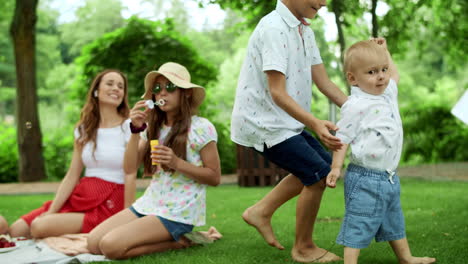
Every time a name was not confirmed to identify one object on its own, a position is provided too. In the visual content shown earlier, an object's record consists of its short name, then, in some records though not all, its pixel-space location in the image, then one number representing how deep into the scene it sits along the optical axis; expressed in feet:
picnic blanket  13.43
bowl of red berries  14.67
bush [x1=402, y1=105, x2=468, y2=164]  47.62
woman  15.99
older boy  11.50
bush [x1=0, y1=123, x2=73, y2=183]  43.06
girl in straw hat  13.44
